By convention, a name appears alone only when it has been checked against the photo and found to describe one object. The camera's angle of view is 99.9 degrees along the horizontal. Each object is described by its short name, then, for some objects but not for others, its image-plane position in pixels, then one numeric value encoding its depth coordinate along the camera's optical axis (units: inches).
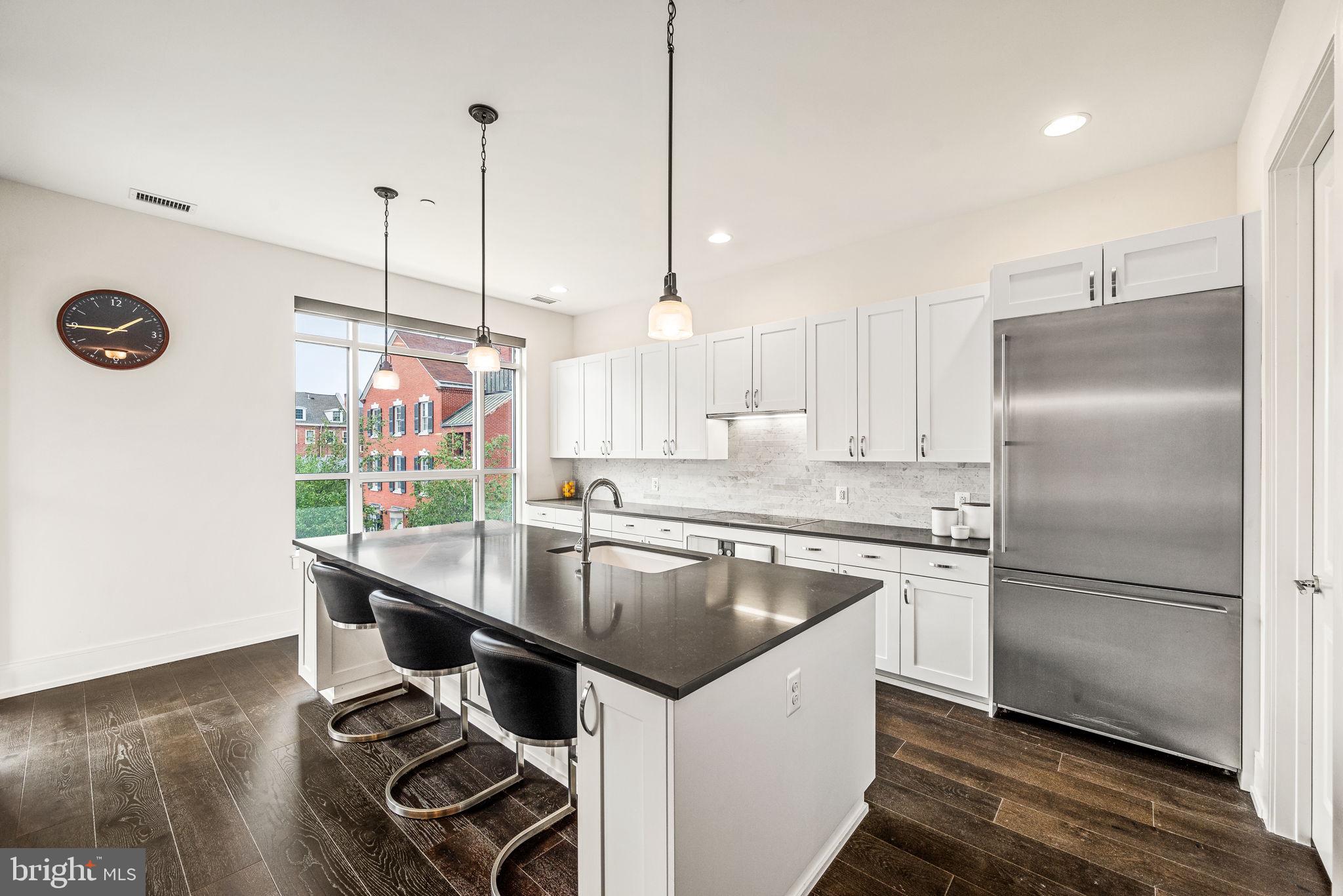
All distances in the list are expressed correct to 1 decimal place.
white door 70.1
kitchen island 49.7
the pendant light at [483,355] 110.0
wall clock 131.0
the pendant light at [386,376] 125.2
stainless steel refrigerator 88.7
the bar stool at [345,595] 96.7
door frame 75.4
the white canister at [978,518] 125.3
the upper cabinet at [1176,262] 87.8
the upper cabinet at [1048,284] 100.5
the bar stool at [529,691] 60.4
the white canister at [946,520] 128.2
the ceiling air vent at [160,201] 130.0
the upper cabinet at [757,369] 156.1
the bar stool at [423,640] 79.5
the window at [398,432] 173.8
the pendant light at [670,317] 74.9
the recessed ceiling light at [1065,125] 97.8
